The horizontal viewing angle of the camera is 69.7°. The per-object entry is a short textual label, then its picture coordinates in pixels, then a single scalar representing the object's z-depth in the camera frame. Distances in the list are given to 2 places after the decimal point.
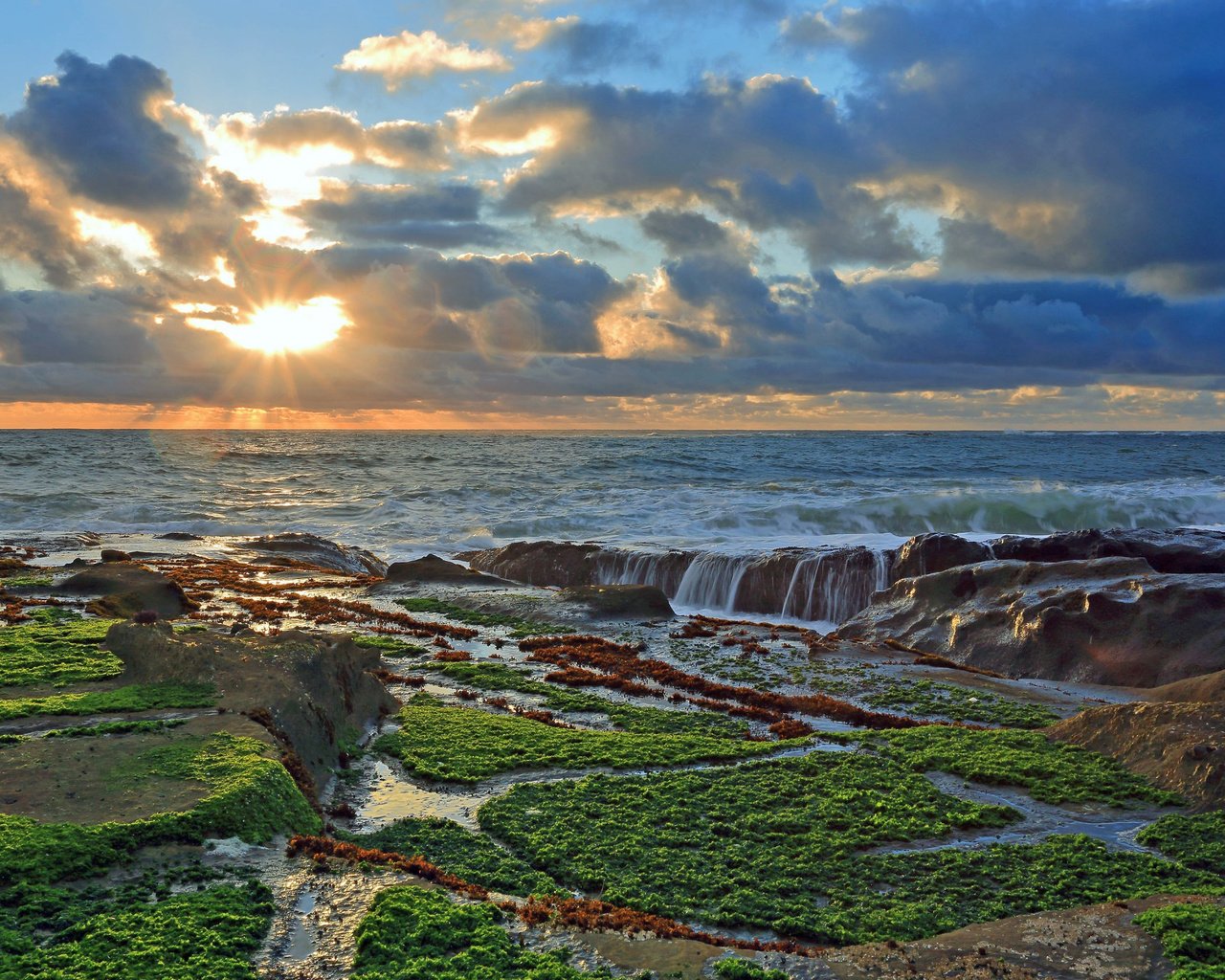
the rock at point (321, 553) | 47.81
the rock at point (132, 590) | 27.53
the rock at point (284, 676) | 14.34
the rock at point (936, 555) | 33.53
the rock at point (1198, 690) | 17.45
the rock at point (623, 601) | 31.05
